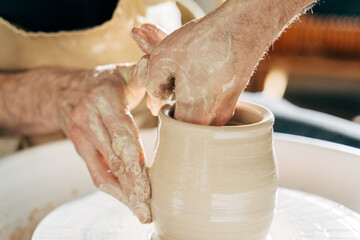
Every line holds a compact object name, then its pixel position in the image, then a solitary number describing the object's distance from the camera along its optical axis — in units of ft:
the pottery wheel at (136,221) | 2.93
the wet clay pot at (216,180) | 2.39
